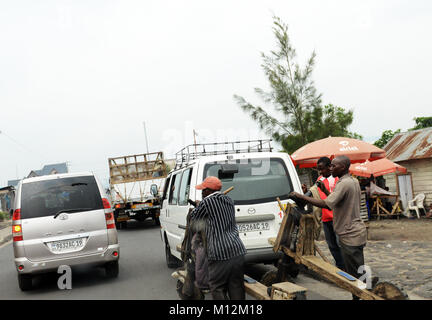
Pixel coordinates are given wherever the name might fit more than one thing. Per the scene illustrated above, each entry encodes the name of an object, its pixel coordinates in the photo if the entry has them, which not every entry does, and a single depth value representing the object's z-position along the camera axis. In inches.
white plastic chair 672.1
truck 733.9
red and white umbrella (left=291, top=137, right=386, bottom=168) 373.4
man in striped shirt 170.9
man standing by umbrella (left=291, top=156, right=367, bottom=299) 197.6
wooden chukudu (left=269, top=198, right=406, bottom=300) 167.6
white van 263.7
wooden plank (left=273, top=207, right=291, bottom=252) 203.1
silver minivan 293.0
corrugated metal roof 701.3
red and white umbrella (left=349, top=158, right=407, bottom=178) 618.5
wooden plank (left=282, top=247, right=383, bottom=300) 165.8
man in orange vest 264.5
